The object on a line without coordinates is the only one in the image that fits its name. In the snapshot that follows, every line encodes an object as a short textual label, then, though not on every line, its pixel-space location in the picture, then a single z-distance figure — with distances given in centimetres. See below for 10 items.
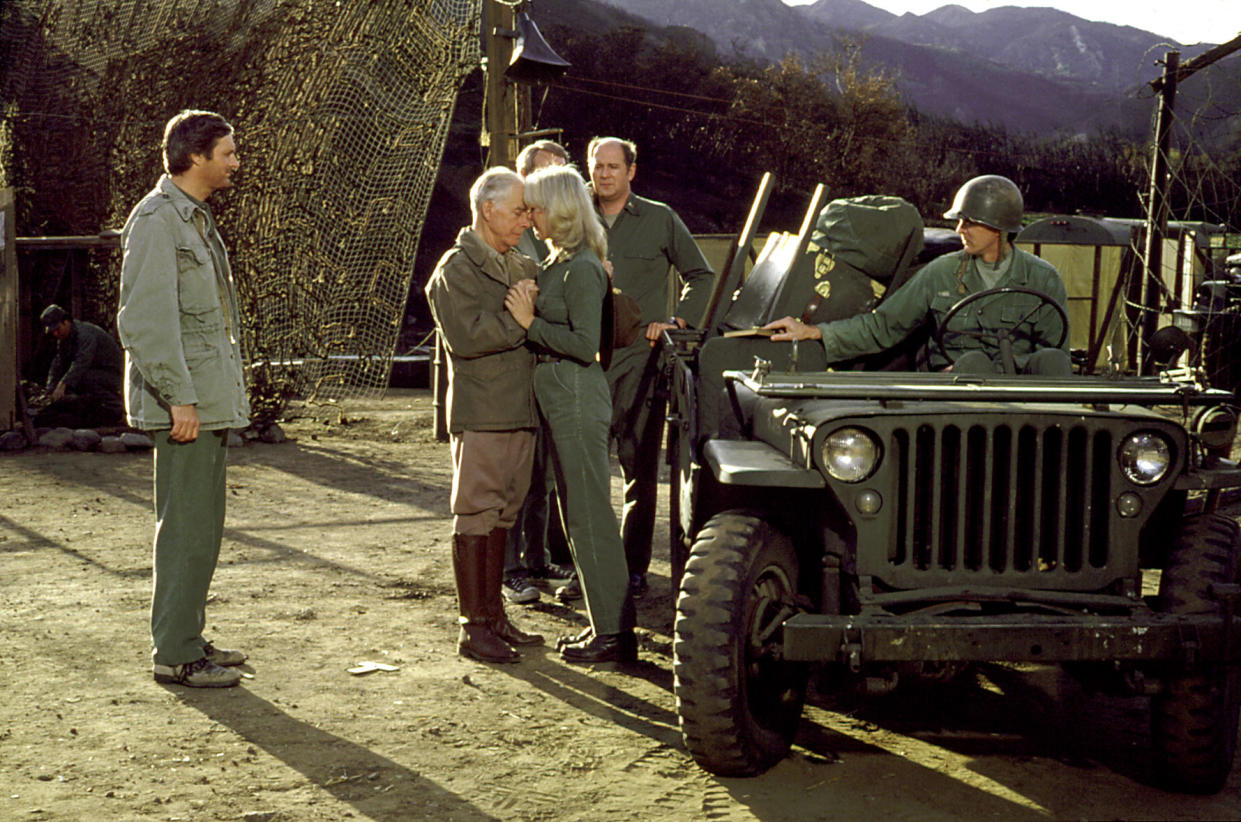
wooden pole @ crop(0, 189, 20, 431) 1261
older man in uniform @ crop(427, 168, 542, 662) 548
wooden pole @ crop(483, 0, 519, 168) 1145
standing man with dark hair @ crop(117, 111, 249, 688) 509
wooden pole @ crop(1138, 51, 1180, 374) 1357
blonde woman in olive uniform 545
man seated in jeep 542
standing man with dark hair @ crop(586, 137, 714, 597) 671
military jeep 399
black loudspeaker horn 1113
